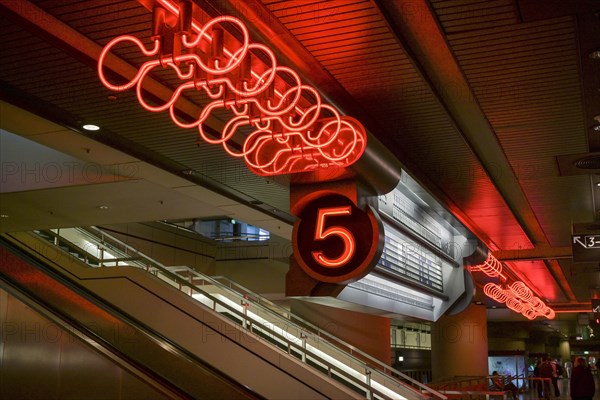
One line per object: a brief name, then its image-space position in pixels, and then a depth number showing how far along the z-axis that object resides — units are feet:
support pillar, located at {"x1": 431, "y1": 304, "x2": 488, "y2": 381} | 68.18
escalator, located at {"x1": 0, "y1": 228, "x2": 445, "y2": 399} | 26.84
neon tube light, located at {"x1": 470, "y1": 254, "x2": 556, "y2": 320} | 42.39
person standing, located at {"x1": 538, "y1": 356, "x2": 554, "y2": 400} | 66.51
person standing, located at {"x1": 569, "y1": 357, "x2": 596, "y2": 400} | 40.22
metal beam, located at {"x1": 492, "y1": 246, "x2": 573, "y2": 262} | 44.73
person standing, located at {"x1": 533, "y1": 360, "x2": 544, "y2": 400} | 73.26
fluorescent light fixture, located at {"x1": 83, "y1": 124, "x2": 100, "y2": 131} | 22.40
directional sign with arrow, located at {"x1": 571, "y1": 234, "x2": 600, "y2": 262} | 33.99
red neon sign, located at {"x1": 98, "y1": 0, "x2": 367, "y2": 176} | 11.98
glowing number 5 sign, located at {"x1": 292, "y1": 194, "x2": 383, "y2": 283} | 19.56
